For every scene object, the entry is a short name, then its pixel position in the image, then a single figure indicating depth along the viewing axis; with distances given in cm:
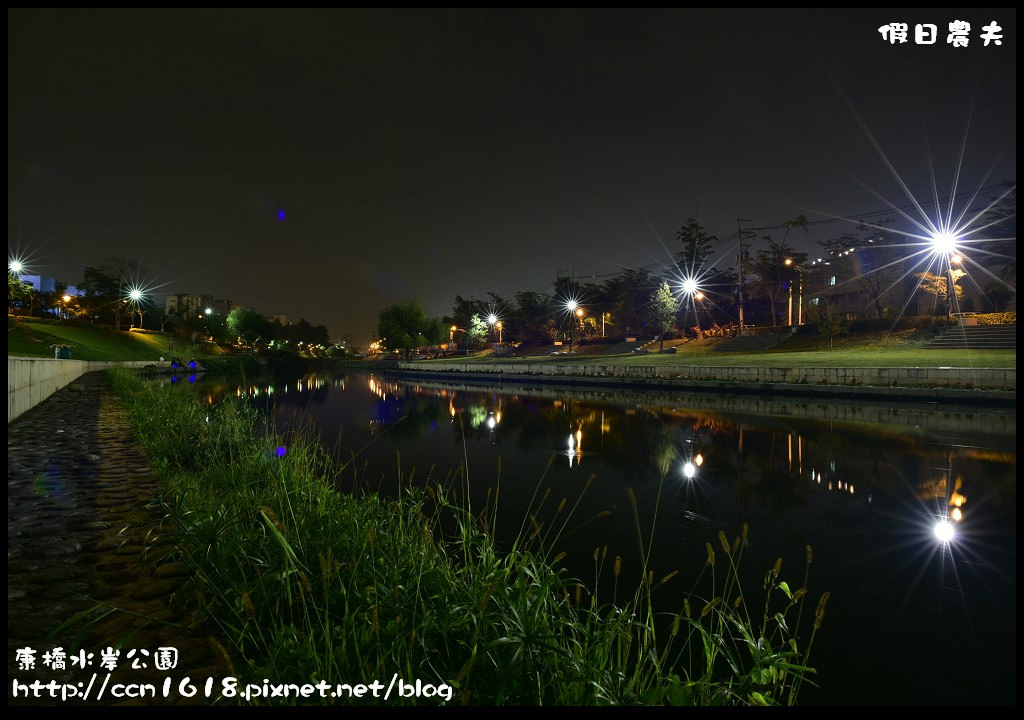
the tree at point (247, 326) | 10500
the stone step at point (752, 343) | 5053
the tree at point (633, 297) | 7312
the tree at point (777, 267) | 5641
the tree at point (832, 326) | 4478
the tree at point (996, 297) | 4362
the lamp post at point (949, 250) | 4103
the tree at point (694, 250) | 6625
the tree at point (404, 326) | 8406
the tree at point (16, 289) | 4378
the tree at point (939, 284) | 4347
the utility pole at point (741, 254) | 6112
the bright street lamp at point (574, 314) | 7212
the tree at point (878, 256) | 5134
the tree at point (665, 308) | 5762
